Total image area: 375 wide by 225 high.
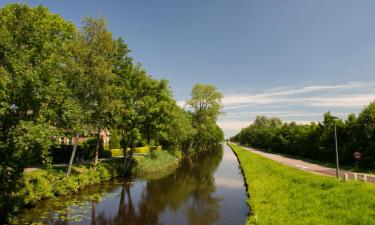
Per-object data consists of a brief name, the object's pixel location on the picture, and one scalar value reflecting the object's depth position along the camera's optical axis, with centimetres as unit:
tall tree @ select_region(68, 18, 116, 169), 2834
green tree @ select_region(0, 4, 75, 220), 1598
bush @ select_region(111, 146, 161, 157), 5249
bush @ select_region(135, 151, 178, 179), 4159
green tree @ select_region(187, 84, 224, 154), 8094
